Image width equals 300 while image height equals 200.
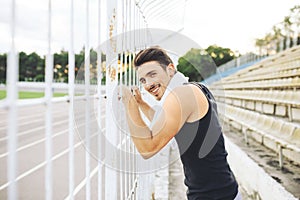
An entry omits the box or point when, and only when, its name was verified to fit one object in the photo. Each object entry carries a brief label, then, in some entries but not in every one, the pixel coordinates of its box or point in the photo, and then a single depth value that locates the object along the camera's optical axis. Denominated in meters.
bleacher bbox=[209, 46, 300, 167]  3.14
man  1.07
